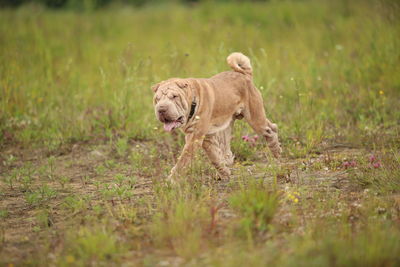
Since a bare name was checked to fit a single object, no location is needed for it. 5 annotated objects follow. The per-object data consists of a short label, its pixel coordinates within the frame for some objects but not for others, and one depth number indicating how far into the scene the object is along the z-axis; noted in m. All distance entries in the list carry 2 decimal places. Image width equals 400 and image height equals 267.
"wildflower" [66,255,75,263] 7.79
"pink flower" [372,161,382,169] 11.09
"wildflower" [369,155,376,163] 11.69
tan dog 11.09
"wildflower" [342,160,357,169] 11.71
